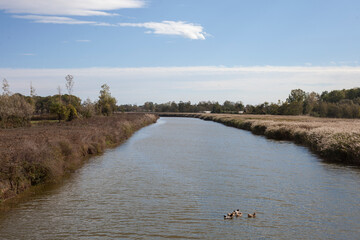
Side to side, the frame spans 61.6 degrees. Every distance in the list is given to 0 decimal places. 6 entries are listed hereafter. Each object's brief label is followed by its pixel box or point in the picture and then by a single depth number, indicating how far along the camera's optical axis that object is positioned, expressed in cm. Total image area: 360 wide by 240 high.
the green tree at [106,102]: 7725
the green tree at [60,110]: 4719
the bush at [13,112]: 3697
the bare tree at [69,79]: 6450
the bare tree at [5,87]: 5580
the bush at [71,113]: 4966
